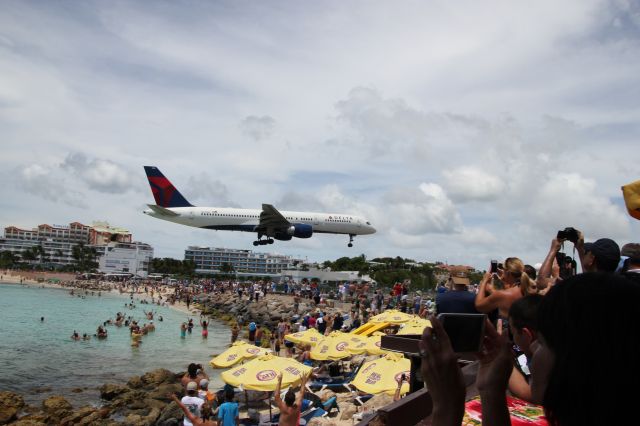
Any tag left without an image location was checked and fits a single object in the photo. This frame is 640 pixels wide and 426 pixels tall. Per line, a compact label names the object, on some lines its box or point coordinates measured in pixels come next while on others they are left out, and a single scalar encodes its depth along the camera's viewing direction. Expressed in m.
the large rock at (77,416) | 14.07
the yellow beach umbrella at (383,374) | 10.37
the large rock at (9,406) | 14.62
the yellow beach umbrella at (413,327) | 15.20
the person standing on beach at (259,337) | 25.54
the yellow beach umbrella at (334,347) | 14.34
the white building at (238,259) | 187.50
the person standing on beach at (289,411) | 7.39
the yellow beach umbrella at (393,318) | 18.30
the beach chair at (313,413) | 11.53
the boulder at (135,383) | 18.80
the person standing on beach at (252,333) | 25.29
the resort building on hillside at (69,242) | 151.45
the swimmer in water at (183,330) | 33.22
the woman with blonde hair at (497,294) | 4.40
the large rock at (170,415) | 14.20
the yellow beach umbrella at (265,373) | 11.23
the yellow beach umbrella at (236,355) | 14.77
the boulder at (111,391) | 17.69
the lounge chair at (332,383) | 14.86
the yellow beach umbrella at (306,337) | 17.57
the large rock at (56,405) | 15.14
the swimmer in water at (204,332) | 32.59
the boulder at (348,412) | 11.12
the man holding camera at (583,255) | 4.29
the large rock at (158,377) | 19.06
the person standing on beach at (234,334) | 28.35
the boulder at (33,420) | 13.66
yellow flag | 3.20
